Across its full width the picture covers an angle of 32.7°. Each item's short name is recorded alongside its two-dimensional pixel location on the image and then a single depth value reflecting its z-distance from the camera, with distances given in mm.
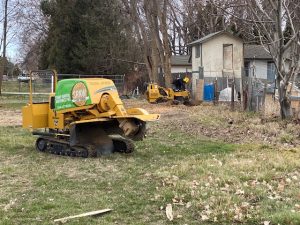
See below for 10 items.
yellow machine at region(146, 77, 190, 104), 29016
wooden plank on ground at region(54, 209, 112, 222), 5919
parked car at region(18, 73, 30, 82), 47547
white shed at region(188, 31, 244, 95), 36906
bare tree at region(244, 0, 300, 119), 14961
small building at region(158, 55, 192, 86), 48094
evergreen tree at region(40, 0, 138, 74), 39625
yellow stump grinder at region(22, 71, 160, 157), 10438
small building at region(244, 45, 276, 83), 42656
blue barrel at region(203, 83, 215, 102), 30855
